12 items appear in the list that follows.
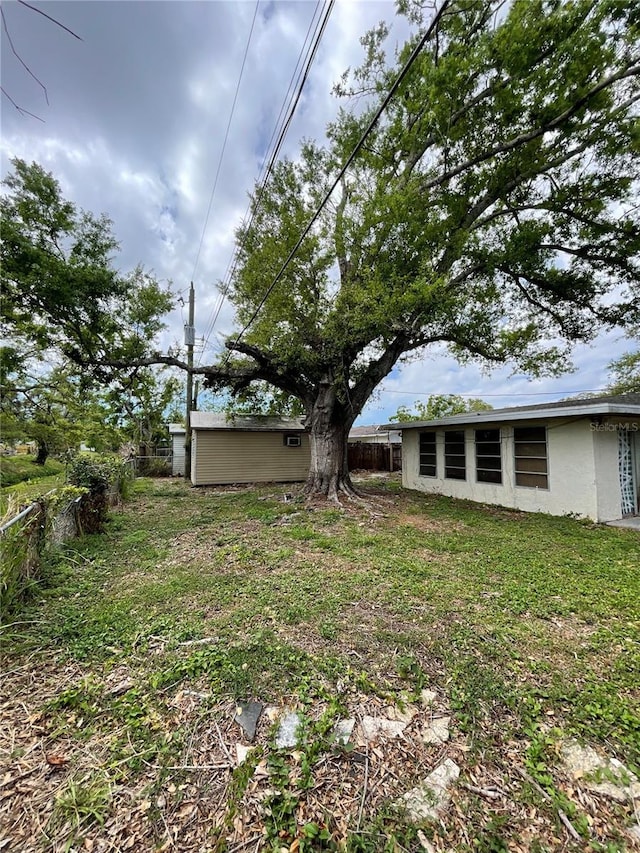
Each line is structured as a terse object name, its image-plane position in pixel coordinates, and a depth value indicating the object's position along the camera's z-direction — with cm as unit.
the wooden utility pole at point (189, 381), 1215
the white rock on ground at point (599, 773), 162
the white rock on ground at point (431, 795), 153
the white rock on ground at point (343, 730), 191
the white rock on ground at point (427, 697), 217
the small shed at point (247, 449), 1268
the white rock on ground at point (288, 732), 187
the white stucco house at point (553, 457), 689
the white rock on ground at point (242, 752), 178
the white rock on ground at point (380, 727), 194
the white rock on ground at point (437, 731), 190
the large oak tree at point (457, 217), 608
